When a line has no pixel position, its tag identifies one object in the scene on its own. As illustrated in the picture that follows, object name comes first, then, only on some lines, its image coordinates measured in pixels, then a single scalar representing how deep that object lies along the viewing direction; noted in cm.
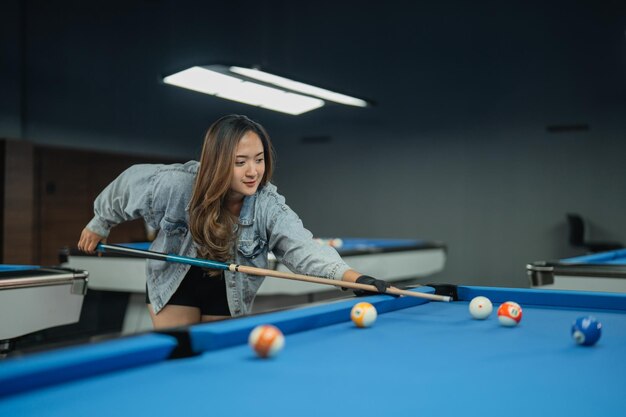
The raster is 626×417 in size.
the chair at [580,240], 595
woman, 201
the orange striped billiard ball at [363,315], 153
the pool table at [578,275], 268
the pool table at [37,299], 232
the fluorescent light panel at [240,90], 362
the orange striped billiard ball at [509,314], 155
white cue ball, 165
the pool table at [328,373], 90
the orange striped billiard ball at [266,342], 119
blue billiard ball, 132
